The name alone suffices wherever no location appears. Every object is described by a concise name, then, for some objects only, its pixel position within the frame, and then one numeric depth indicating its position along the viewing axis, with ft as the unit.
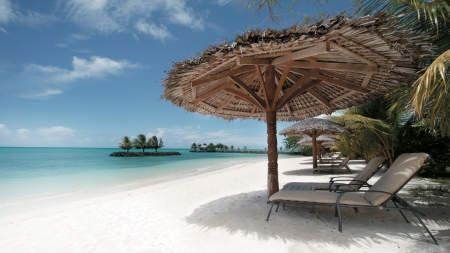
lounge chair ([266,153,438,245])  8.93
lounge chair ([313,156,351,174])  30.78
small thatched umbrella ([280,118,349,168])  29.89
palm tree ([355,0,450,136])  9.35
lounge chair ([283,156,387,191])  13.13
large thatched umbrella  8.72
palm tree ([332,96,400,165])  27.35
